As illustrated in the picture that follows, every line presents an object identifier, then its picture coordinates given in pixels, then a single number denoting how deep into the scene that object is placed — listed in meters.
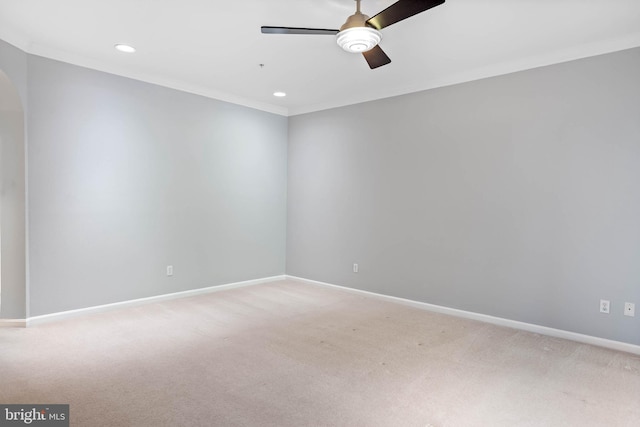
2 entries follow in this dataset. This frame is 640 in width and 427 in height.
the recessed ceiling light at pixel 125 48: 3.43
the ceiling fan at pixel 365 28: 2.11
